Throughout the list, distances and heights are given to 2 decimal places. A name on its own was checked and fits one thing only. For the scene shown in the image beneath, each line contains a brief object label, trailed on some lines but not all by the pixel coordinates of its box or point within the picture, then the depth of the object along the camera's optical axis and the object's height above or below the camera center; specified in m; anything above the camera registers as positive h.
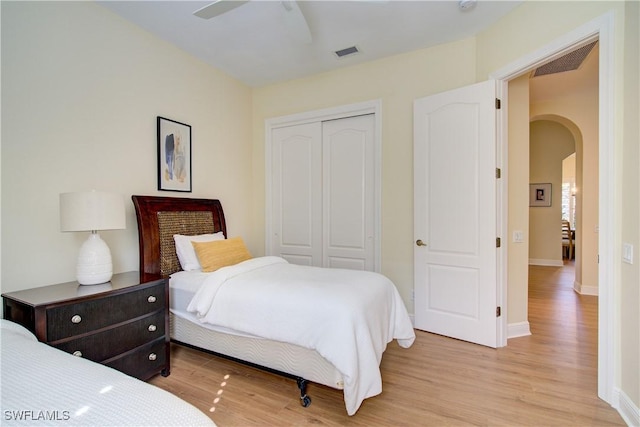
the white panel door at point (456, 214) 2.73 -0.05
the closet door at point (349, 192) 3.52 +0.20
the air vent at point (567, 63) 3.14 +1.62
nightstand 1.70 -0.68
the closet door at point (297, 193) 3.83 +0.21
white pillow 2.73 -0.40
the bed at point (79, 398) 0.77 -0.53
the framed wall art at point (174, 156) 2.93 +0.55
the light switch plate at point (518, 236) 3.02 -0.28
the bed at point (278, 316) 1.74 -0.71
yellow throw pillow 2.65 -0.40
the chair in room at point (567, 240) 7.68 -0.85
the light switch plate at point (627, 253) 1.77 -0.27
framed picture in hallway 6.95 +0.31
